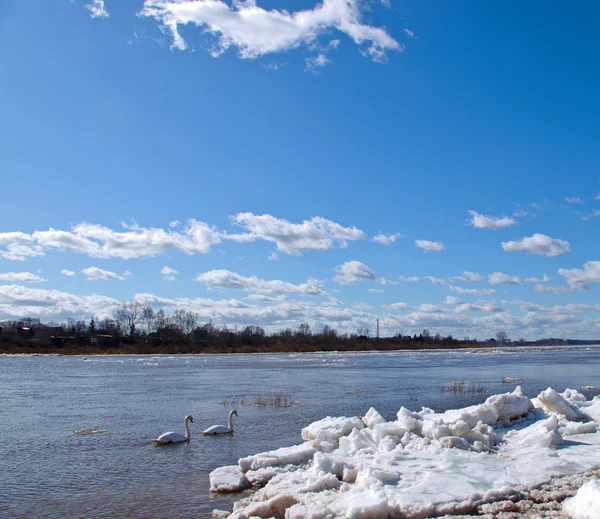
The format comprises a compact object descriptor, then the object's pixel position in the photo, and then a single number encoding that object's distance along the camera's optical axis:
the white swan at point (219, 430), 16.59
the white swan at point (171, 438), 15.41
